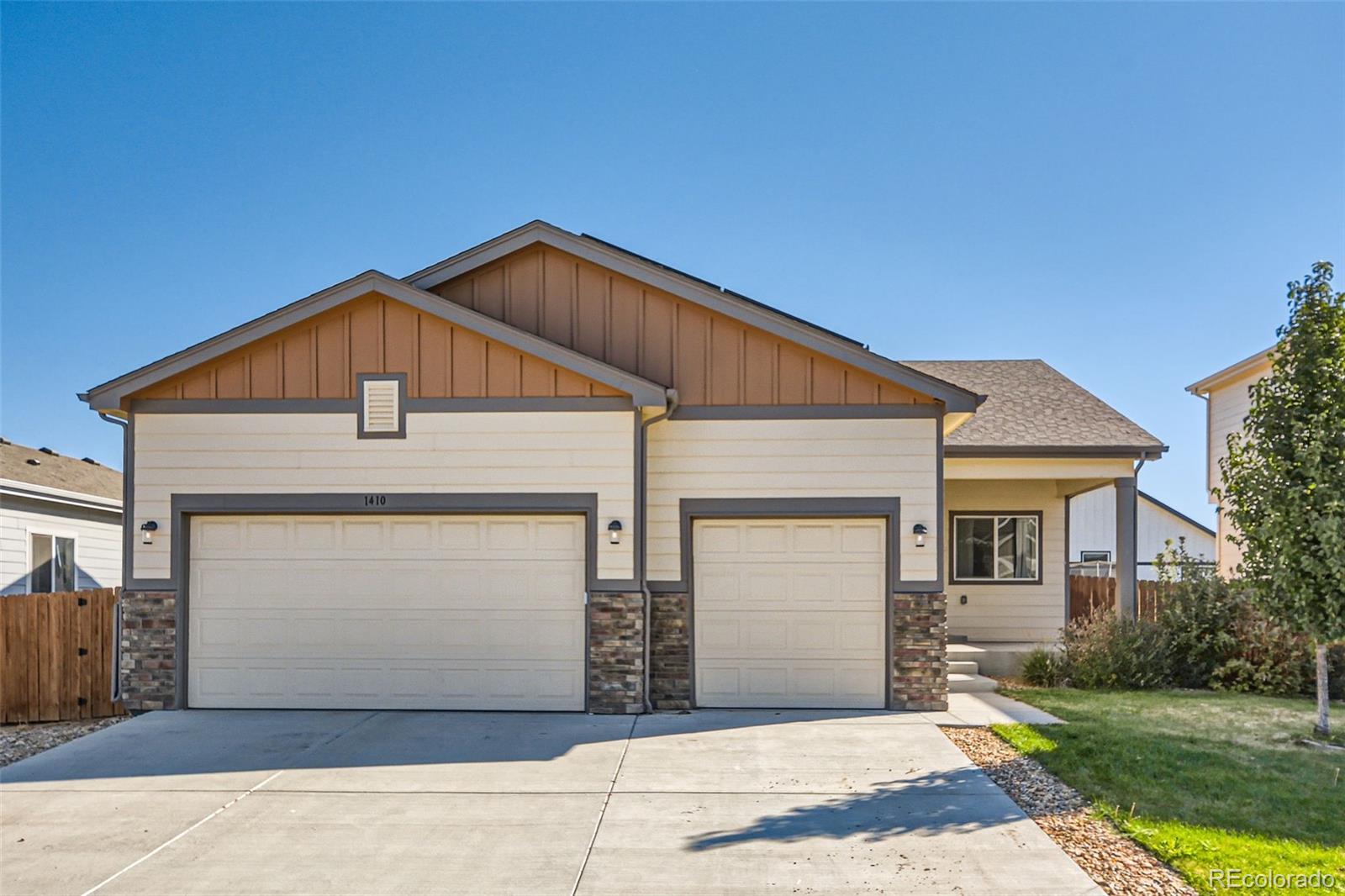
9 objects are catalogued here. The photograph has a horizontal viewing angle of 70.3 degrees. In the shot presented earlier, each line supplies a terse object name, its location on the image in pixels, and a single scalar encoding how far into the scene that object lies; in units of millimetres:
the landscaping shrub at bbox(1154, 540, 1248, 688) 12609
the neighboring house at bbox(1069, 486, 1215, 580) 31016
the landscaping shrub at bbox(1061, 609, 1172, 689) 12320
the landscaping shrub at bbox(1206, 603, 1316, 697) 12055
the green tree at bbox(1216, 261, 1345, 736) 9047
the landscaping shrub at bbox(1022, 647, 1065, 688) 12617
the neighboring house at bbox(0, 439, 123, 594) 13961
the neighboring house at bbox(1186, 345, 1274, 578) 18109
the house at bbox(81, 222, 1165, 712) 10164
